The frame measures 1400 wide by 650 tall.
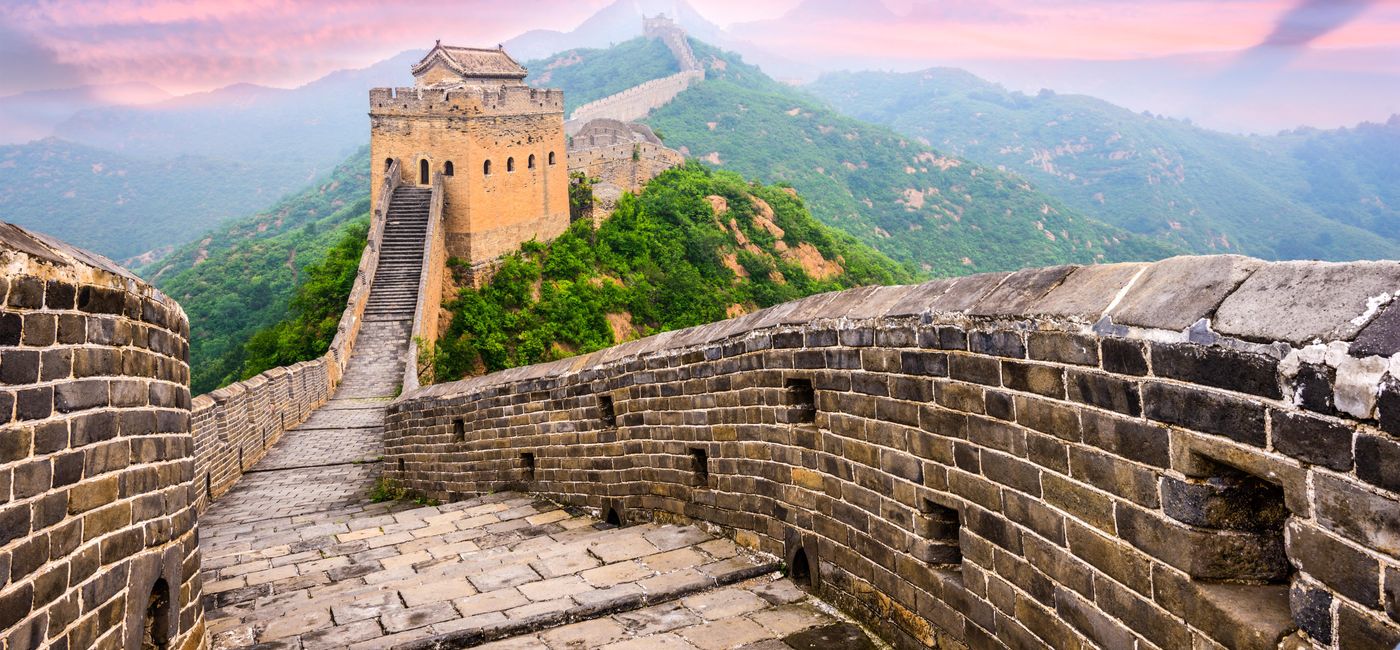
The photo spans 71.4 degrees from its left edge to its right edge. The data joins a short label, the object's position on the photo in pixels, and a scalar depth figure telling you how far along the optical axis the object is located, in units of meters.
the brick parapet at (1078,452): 2.28
